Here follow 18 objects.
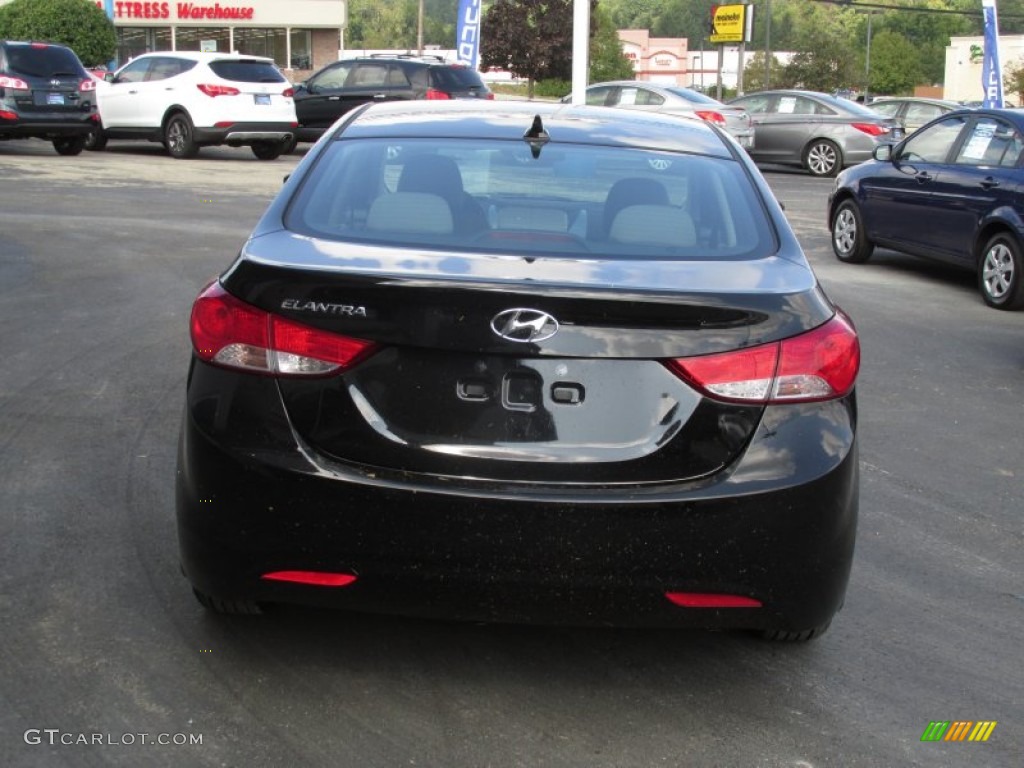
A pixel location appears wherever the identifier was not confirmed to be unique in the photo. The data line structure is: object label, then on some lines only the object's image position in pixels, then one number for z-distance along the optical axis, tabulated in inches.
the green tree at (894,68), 4192.9
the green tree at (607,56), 3149.6
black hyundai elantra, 139.7
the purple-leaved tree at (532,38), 2669.8
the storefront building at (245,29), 2461.9
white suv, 914.1
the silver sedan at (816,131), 993.5
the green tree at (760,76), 2534.7
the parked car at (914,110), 1167.0
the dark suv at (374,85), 989.2
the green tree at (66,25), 1679.4
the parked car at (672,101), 995.9
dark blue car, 446.0
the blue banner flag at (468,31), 1256.2
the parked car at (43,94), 885.8
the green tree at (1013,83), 2119.8
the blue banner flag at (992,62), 1130.0
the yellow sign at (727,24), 2180.1
